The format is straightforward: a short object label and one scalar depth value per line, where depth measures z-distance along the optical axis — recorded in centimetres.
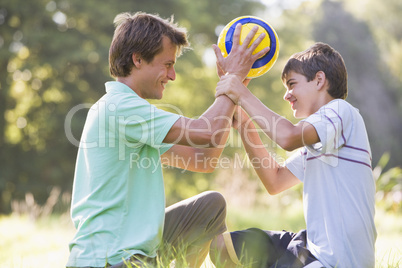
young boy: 543
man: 525
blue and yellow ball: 639
